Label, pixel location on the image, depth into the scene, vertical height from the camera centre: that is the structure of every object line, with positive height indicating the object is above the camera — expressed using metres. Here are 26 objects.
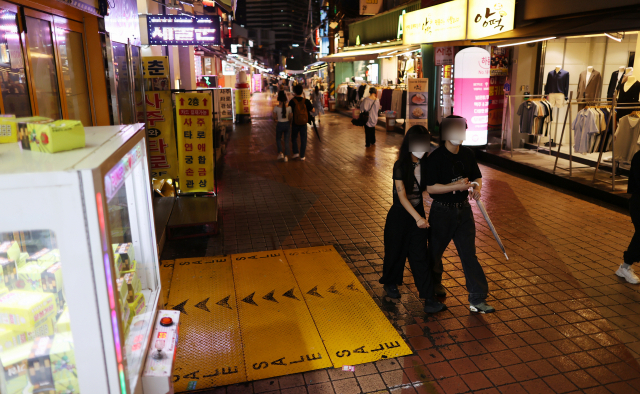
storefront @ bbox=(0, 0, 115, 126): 4.09 +0.30
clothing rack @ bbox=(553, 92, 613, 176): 8.70 -0.39
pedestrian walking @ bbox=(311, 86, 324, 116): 20.16 -0.49
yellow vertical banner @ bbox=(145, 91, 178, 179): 7.30 -0.71
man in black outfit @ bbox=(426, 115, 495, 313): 4.14 -1.00
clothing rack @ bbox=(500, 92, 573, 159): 11.18 -0.79
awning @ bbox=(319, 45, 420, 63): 15.09 +1.27
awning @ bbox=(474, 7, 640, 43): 7.57 +1.09
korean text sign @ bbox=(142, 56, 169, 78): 7.52 +0.39
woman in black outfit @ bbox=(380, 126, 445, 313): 4.23 -1.27
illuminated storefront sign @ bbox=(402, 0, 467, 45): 12.13 +1.82
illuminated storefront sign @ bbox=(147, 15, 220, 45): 8.84 +1.15
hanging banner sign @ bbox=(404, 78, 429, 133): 12.04 -0.35
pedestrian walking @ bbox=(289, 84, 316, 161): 11.45 -0.57
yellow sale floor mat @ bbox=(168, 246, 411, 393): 3.67 -2.10
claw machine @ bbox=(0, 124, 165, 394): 1.54 -0.70
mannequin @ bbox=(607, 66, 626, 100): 9.53 +0.12
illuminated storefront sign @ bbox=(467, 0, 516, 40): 10.59 +1.63
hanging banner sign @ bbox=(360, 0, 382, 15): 21.05 +3.64
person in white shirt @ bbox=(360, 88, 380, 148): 13.70 -0.57
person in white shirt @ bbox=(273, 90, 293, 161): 11.59 -0.80
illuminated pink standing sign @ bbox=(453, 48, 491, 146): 11.71 -0.08
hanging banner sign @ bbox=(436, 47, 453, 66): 12.98 +0.89
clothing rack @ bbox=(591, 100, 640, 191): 7.88 -1.15
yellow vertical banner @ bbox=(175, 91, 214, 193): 7.27 -0.74
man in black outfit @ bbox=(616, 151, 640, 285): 4.74 -1.44
